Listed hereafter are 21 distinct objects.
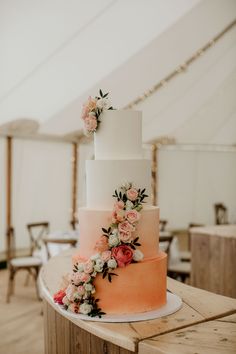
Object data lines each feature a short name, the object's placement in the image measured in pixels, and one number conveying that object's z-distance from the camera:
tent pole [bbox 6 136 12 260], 7.56
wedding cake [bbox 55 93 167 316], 2.22
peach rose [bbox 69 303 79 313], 2.23
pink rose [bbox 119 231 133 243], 2.19
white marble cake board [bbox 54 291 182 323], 2.14
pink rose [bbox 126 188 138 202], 2.24
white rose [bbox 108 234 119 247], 2.21
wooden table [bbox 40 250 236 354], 1.85
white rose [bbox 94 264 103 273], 2.20
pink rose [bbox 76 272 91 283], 2.21
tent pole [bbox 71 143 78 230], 8.81
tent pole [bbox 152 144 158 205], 10.85
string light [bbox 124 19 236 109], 6.86
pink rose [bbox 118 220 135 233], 2.19
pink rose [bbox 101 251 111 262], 2.20
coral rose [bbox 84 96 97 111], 2.38
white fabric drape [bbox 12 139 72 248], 8.27
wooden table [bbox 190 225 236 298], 4.70
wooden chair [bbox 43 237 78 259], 5.78
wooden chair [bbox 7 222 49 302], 5.85
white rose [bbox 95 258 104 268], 2.19
